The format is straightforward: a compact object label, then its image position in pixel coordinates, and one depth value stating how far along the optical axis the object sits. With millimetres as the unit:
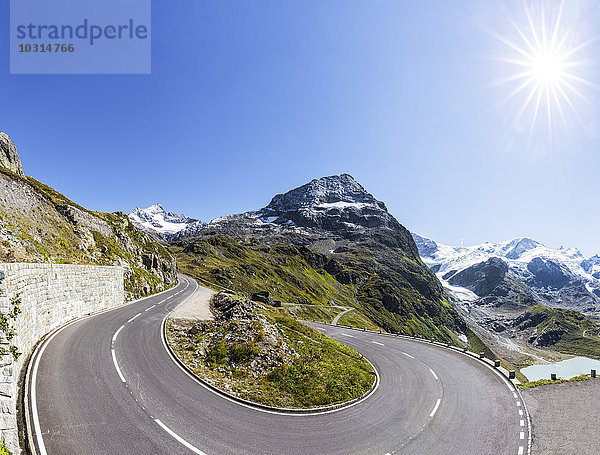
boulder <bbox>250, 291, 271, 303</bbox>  71250
